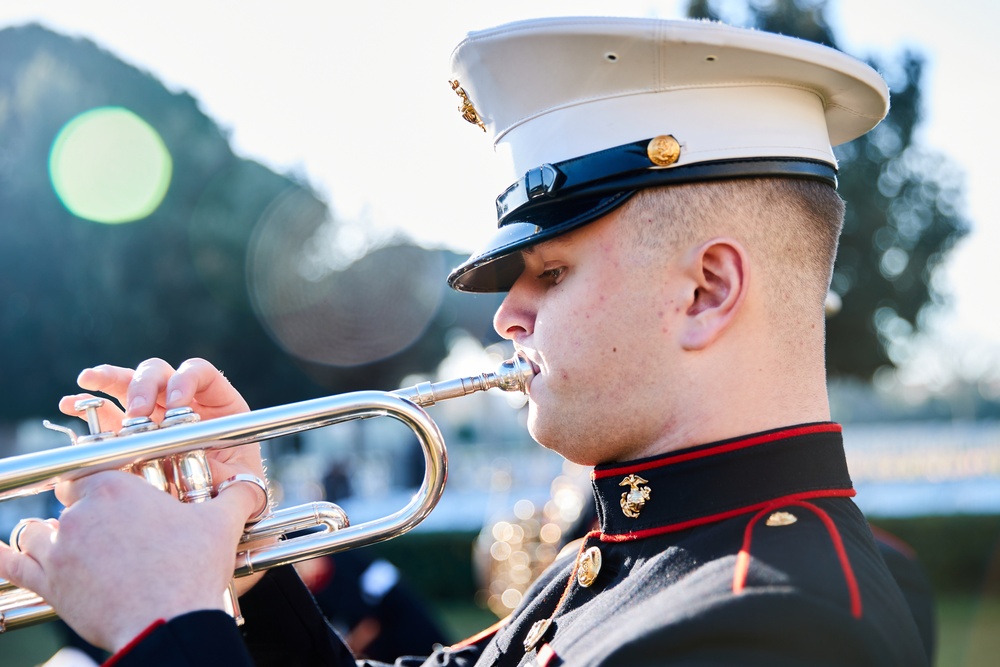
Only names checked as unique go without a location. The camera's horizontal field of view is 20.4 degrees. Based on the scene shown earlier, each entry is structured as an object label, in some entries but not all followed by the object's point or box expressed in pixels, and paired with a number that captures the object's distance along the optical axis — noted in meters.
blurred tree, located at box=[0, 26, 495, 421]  15.20
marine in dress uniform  1.42
